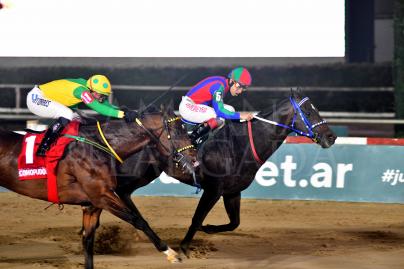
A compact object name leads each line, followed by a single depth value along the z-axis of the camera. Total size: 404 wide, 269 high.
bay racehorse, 14.79
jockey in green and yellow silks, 15.11
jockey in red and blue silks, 17.44
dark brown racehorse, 17.33
